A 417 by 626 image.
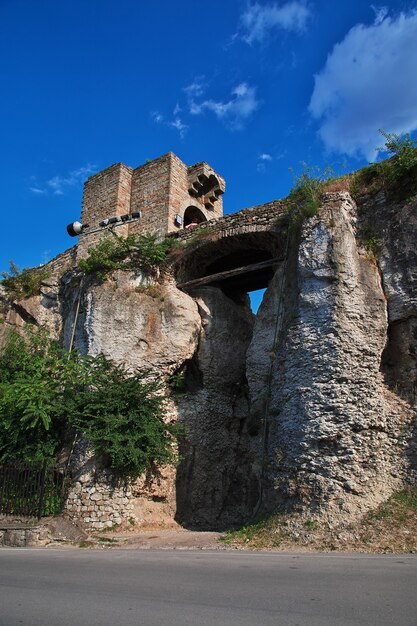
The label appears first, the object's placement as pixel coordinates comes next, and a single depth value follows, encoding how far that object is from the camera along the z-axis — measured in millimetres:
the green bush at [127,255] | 14406
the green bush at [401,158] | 10883
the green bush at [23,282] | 18453
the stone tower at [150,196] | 18641
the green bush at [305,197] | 11312
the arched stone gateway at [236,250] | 13133
